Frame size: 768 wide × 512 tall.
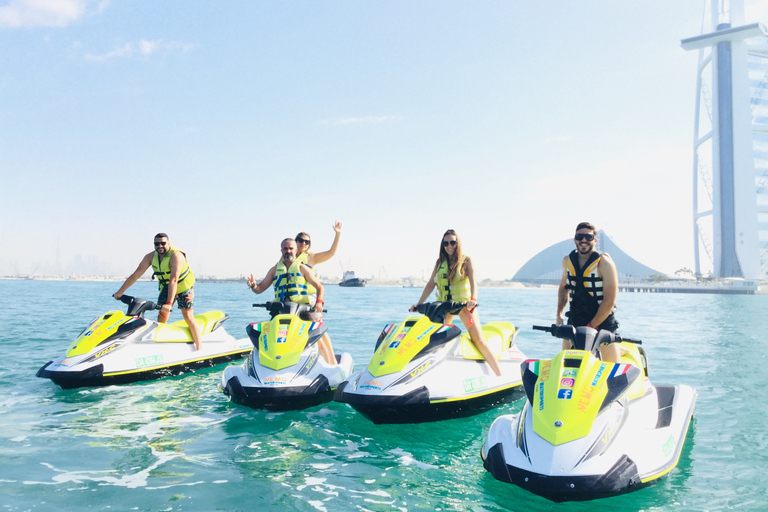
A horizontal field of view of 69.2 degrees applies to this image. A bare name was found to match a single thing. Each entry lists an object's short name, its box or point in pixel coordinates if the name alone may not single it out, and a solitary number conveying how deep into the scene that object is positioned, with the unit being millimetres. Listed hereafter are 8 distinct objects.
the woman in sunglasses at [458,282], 5434
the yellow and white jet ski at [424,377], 4633
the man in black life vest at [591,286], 4230
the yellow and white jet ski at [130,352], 6228
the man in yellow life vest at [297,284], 6434
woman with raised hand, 6660
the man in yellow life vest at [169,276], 7062
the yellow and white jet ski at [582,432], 3059
